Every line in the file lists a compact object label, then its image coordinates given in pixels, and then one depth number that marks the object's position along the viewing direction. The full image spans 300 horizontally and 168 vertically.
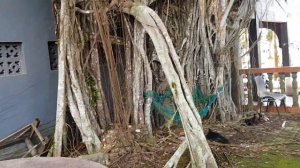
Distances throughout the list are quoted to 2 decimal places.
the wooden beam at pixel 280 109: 7.27
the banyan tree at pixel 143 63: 4.13
